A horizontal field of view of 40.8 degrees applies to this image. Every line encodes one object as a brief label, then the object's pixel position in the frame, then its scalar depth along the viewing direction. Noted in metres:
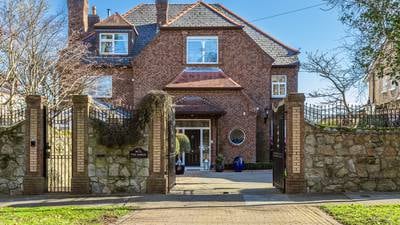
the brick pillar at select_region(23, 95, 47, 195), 15.59
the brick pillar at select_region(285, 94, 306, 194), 15.32
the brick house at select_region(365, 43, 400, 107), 34.34
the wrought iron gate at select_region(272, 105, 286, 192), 15.80
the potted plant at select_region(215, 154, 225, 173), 29.33
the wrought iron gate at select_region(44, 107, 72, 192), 16.28
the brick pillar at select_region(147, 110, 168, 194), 15.42
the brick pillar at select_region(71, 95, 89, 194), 15.45
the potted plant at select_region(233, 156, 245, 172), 29.33
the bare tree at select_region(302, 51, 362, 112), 33.75
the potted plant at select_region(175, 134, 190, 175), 25.78
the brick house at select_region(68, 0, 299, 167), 31.12
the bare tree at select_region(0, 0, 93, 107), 20.75
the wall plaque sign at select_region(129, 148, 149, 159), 15.45
